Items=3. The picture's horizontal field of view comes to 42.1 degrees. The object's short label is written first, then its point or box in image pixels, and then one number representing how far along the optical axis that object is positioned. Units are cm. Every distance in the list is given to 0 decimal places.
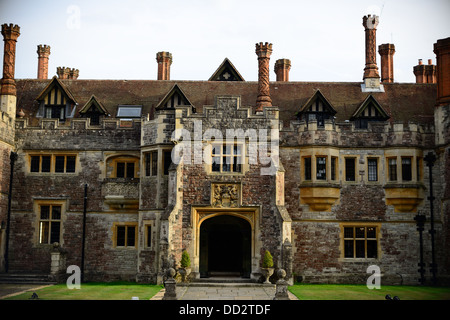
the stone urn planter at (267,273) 2327
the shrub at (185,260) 2311
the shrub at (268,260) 2317
